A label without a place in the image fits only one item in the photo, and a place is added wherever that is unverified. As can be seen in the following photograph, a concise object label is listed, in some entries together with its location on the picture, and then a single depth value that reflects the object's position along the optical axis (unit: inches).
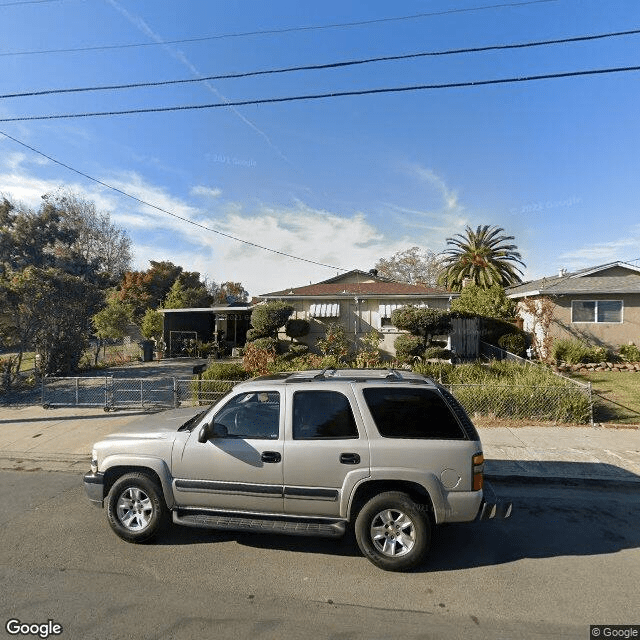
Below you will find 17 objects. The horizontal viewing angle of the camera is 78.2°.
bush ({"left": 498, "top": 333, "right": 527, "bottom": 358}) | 703.7
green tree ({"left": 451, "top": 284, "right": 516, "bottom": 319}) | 781.9
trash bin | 787.4
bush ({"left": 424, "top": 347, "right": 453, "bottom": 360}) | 567.8
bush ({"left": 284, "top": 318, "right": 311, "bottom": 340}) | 639.1
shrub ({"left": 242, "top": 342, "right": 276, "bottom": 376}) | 423.2
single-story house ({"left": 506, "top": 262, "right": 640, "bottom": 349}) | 649.6
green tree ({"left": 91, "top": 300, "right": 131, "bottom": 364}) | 696.4
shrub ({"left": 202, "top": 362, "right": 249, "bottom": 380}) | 395.5
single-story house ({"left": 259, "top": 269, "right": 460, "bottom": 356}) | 661.9
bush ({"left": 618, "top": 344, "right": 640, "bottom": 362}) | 616.7
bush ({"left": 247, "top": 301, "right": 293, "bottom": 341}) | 601.0
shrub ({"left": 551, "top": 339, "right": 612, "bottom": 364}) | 604.4
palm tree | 1235.9
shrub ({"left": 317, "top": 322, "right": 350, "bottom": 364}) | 573.6
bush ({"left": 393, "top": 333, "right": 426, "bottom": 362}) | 566.6
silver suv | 146.0
